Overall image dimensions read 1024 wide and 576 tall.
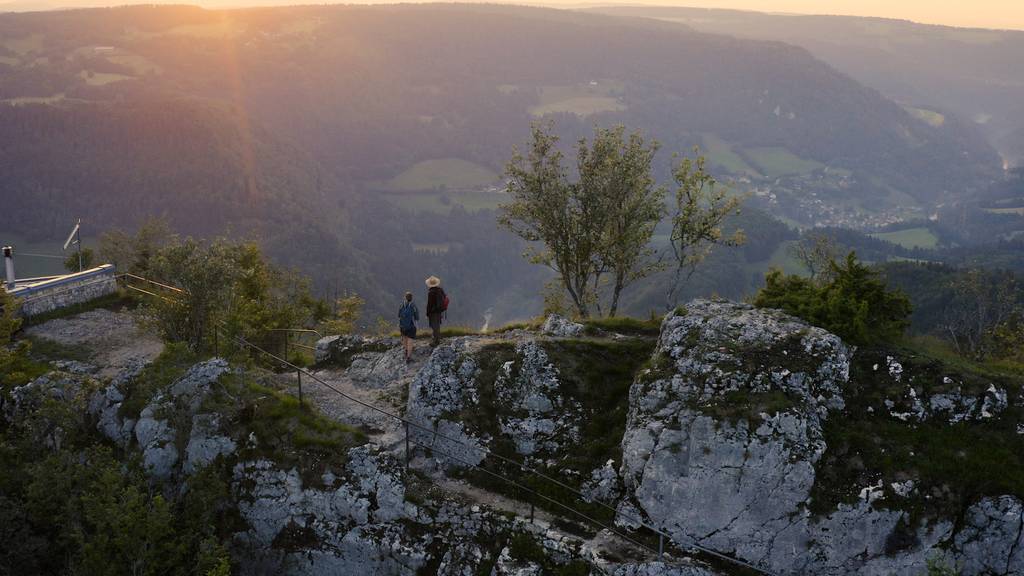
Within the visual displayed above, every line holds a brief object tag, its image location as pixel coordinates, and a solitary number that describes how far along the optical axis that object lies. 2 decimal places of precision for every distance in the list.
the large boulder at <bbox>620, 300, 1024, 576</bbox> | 16.22
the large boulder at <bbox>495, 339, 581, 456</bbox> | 20.53
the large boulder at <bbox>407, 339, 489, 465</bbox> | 20.50
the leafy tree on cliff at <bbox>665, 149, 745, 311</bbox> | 32.50
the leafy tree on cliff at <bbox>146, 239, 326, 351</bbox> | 25.67
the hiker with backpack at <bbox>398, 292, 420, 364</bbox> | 24.88
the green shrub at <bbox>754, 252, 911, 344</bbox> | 19.95
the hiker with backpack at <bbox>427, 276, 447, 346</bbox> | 24.80
